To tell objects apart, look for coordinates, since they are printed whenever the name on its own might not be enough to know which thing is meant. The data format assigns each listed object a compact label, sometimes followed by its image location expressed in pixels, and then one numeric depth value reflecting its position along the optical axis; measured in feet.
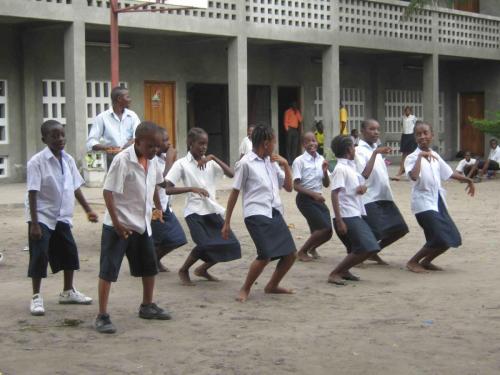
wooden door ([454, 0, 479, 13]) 95.50
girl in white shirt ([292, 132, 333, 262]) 31.07
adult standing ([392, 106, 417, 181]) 81.35
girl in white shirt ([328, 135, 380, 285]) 26.84
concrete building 61.77
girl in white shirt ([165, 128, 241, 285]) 26.23
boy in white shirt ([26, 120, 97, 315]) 22.24
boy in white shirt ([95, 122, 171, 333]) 20.45
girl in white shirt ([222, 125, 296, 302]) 23.97
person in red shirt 78.84
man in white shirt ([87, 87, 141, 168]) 30.78
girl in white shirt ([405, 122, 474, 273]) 28.68
